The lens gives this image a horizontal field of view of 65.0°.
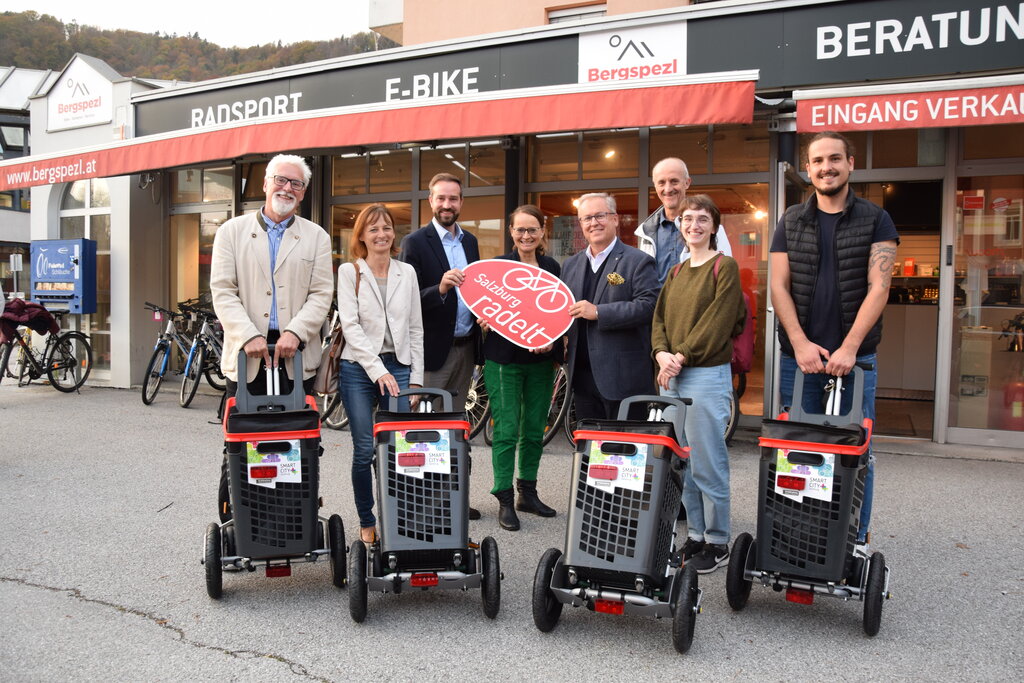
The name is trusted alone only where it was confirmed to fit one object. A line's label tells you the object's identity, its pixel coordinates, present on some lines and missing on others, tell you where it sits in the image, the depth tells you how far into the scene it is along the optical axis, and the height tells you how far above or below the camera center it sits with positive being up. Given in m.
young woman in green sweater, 3.57 -0.23
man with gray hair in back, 4.32 +0.45
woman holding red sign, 4.42 -0.50
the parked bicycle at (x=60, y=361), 9.95 -0.85
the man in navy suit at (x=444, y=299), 4.46 -0.01
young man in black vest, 3.32 +0.11
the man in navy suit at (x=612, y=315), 3.98 -0.07
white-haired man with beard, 3.62 +0.07
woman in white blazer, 3.79 -0.17
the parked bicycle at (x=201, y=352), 8.71 -0.63
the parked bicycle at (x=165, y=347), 8.80 -0.60
